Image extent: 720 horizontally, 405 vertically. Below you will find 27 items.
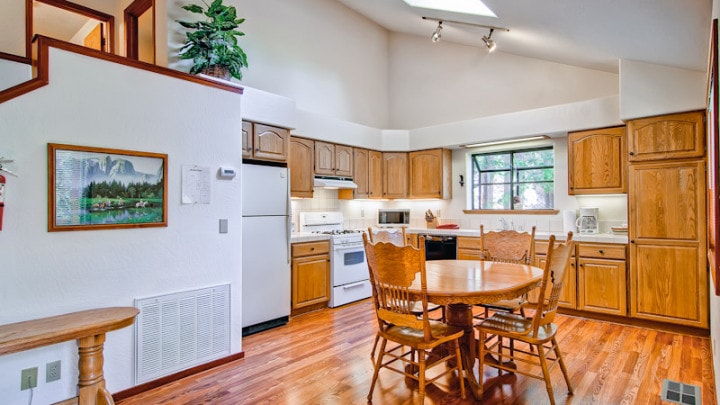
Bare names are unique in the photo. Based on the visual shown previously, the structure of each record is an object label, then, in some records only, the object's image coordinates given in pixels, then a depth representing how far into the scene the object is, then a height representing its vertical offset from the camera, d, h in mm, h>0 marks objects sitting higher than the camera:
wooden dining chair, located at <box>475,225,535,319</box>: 3297 -386
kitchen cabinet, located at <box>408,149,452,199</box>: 5414 +458
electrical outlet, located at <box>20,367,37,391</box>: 2068 -951
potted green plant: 3309 +1440
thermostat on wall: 2988 +262
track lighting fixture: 3907 +1855
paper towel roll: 4383 -195
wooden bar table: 1898 -662
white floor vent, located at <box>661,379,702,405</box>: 2307 -1210
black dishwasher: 4930 -572
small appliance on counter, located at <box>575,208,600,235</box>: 4230 -212
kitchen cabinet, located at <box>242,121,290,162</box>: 3748 +653
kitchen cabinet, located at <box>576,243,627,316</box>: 3789 -776
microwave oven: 5746 -209
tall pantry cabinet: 3434 -155
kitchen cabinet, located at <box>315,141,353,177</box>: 4770 +596
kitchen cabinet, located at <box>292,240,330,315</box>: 4168 -804
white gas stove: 4504 -685
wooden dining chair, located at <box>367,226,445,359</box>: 3387 -294
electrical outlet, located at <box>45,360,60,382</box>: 2148 -946
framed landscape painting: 2217 +114
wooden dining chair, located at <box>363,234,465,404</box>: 2131 -607
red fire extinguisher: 1954 +77
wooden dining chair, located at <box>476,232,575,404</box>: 2232 -783
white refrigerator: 3662 -422
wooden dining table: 2141 -498
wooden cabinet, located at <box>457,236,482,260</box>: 4668 -548
